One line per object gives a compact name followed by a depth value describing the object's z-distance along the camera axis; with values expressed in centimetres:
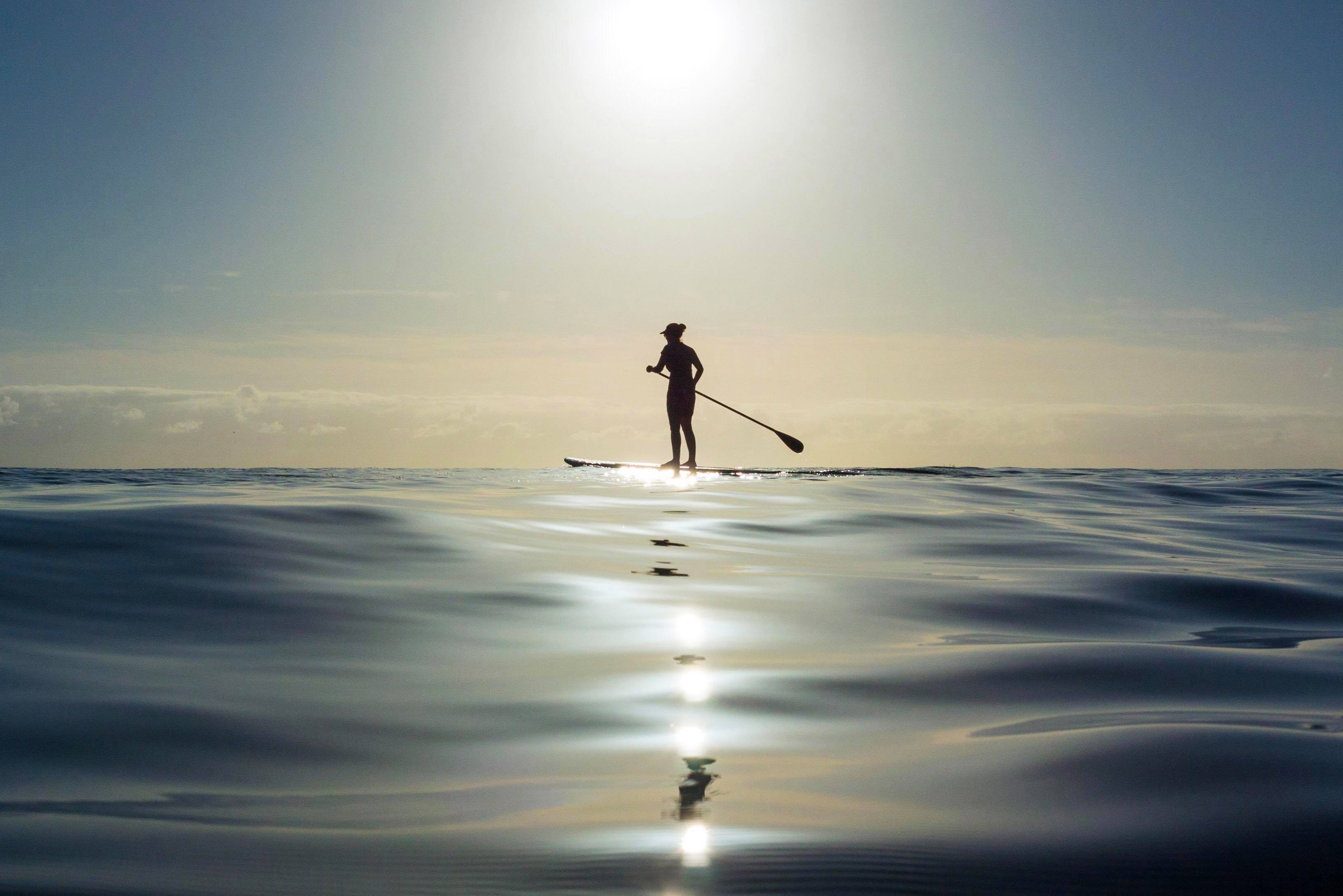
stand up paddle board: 1647
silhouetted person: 1574
